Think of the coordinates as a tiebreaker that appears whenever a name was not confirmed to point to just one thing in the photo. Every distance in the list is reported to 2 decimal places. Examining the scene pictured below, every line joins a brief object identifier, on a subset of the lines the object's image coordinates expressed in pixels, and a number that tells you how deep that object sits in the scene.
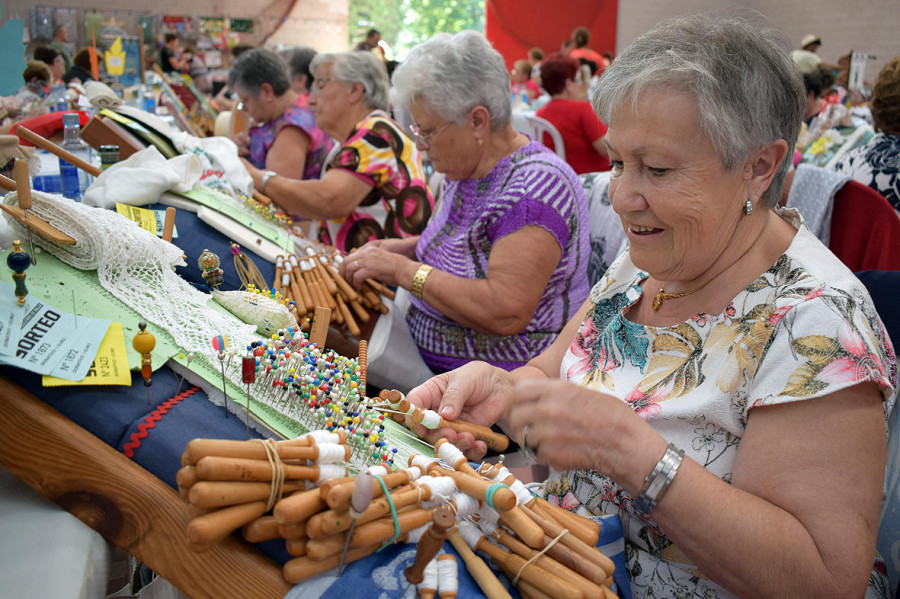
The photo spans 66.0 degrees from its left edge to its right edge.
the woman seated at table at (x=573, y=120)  5.27
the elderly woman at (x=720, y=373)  1.04
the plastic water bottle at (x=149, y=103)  5.33
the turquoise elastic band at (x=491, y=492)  1.01
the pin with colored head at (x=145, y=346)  1.15
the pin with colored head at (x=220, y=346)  1.18
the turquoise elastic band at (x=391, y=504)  0.95
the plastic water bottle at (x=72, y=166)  2.29
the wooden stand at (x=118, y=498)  0.95
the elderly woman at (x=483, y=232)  2.16
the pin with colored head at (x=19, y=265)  1.19
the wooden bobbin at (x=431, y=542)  0.90
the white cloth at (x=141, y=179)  2.06
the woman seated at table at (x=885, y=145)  3.15
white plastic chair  5.02
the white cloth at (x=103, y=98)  3.01
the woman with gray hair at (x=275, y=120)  4.05
